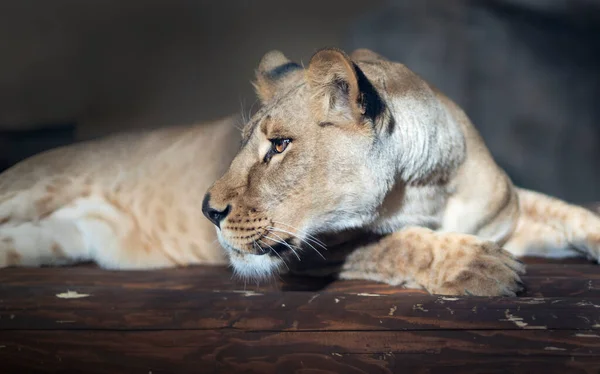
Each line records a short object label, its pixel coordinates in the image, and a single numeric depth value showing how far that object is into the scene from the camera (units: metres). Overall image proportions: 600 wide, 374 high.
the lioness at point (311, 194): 3.38
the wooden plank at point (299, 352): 3.21
